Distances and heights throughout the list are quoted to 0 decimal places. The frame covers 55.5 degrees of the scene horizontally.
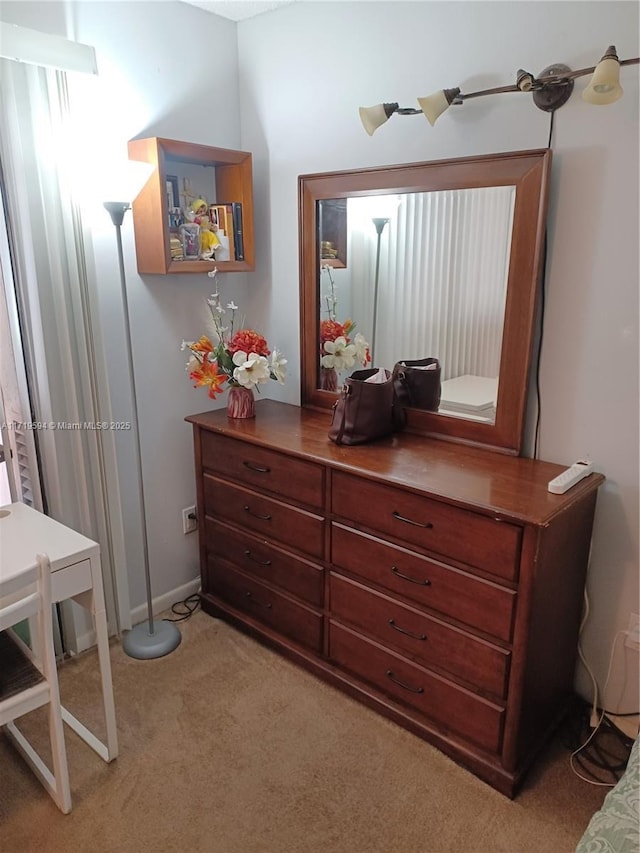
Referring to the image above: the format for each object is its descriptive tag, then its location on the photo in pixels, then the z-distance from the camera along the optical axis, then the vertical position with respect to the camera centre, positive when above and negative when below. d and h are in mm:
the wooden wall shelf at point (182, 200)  2215 +344
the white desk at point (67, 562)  1718 -771
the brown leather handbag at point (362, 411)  2086 -451
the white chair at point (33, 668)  1531 -1060
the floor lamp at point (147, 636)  2398 -1430
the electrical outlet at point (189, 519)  2770 -1073
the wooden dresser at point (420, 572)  1712 -913
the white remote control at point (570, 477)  1719 -563
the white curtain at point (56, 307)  1946 -94
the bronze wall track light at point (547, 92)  1521 +525
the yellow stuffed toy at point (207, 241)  2461 +148
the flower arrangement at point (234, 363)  2348 -320
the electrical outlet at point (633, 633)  1940 -1107
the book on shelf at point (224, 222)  2488 +226
